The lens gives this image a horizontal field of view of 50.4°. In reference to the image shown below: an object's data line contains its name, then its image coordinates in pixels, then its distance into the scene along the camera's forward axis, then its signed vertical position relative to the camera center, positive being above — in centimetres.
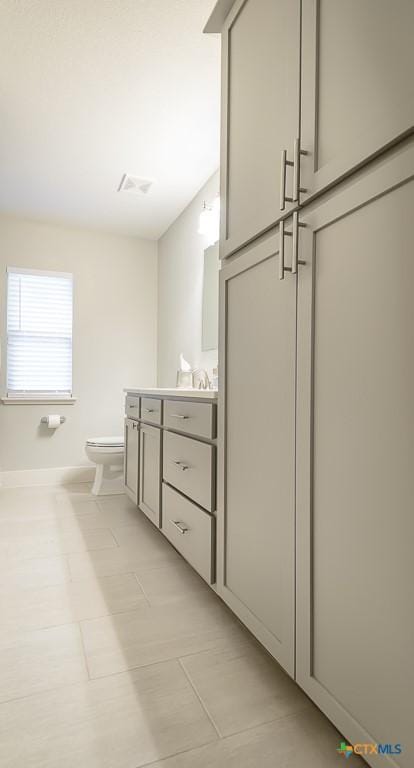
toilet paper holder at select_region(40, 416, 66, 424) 377 -28
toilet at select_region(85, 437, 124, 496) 327 -57
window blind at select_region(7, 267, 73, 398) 373 +46
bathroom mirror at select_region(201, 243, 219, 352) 296 +62
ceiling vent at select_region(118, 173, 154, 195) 303 +144
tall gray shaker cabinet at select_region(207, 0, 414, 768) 78 +5
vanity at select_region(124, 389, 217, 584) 158 -35
